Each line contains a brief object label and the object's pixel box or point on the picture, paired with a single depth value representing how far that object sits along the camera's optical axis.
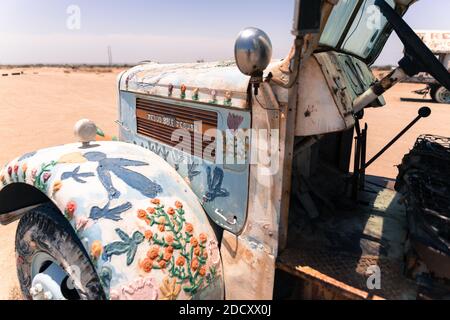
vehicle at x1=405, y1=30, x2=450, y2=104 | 17.38
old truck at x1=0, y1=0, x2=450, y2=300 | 1.77
